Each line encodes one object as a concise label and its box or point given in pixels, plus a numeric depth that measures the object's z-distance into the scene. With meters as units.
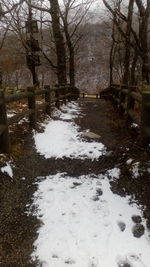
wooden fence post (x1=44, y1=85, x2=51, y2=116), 8.30
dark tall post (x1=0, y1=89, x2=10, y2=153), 4.47
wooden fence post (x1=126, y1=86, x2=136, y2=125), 6.51
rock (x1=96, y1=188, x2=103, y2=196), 3.85
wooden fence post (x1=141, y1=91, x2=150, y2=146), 4.46
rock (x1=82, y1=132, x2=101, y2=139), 6.30
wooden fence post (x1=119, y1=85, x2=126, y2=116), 8.43
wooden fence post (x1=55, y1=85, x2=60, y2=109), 10.15
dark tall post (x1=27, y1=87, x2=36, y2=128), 6.38
